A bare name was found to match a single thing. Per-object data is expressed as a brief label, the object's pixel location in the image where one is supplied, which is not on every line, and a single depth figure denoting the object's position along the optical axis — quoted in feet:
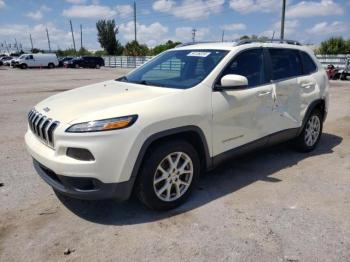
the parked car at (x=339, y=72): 71.05
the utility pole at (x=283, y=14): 84.29
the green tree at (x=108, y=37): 214.90
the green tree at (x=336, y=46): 134.06
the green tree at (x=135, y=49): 160.45
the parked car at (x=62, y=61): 155.63
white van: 137.90
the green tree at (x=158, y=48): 170.01
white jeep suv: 10.03
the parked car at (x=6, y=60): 164.83
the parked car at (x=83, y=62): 147.33
